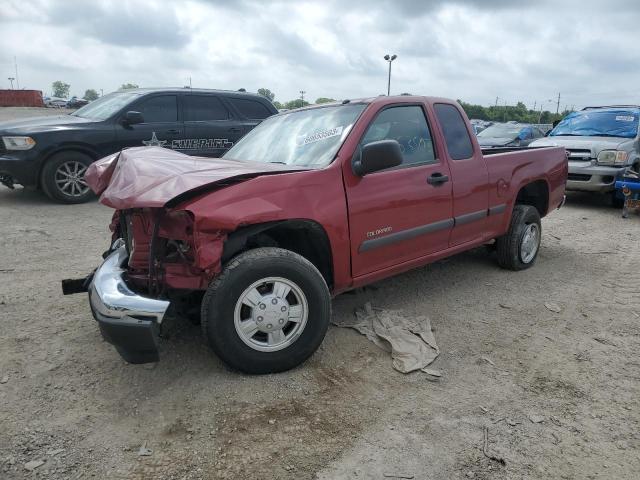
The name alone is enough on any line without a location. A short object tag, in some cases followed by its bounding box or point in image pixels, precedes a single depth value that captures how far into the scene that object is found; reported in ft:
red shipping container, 138.51
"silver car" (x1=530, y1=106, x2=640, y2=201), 28.19
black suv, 23.45
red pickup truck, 9.01
